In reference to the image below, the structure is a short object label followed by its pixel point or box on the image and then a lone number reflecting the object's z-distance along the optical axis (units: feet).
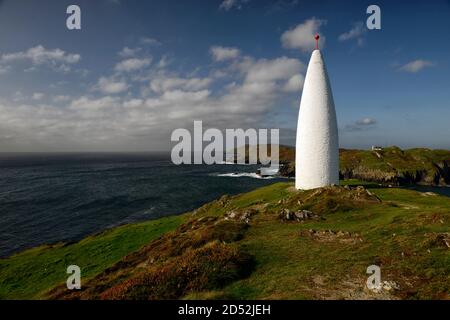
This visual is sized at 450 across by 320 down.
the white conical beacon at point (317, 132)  111.75
